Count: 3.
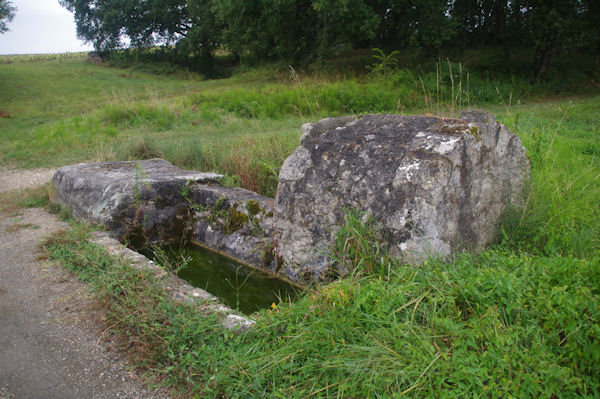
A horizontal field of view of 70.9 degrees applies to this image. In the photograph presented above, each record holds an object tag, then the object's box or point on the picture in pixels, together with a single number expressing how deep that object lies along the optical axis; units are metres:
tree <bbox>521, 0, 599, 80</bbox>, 14.08
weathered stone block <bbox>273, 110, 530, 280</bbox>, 2.95
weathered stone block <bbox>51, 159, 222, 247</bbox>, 4.75
